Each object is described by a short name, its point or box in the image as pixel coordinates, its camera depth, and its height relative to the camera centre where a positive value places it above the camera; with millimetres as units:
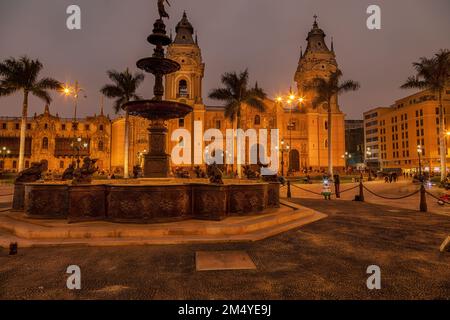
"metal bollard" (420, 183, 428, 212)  10141 -1376
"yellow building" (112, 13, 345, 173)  48406 +11476
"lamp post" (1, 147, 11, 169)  53794 +3449
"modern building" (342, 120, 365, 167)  97312 +10502
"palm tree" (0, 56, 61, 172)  23016 +8440
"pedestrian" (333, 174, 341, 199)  16203 -1223
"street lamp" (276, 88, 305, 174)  47575 +8970
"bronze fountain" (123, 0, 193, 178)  8724 +2177
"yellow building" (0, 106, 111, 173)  56875 +6929
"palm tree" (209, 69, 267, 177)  29500 +9048
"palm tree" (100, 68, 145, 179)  28094 +9442
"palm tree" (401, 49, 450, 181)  24734 +9608
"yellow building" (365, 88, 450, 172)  62312 +10420
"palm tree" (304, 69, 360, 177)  30578 +10357
